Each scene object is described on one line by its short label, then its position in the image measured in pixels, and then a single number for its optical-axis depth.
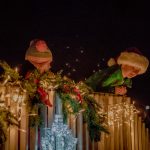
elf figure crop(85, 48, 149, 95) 10.41
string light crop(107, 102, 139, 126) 9.19
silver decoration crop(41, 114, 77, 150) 7.71
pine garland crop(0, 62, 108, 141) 7.41
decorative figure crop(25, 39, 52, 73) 9.34
